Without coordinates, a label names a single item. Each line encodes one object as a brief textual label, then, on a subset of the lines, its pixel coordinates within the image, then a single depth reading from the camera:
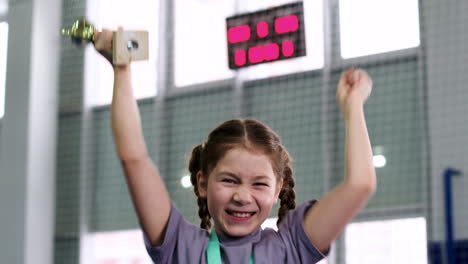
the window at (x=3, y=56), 7.44
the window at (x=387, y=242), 5.29
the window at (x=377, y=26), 5.48
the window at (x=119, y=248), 6.57
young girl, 1.54
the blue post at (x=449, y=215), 4.94
